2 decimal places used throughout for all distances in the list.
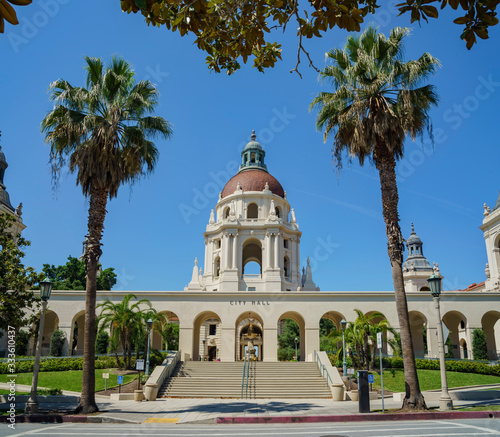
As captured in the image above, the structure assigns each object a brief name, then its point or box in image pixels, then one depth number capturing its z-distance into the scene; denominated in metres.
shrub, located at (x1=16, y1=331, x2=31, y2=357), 32.57
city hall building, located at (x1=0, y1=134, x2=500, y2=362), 35.81
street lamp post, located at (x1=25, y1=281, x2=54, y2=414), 15.77
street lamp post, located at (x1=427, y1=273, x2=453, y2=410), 16.39
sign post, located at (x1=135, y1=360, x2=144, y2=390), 22.97
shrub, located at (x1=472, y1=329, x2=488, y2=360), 33.19
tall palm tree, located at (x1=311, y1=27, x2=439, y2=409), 18.42
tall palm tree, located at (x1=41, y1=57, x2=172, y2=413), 18.22
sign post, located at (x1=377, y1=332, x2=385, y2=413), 16.94
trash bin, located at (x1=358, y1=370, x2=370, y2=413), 16.17
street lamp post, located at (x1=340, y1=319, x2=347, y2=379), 25.06
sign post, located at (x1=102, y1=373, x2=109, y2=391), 21.84
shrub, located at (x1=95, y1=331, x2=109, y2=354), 32.49
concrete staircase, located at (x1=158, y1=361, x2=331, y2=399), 24.20
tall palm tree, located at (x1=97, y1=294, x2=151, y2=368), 28.99
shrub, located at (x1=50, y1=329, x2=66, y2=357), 33.50
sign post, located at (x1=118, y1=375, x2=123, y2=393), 21.25
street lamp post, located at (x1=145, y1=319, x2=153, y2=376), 25.01
